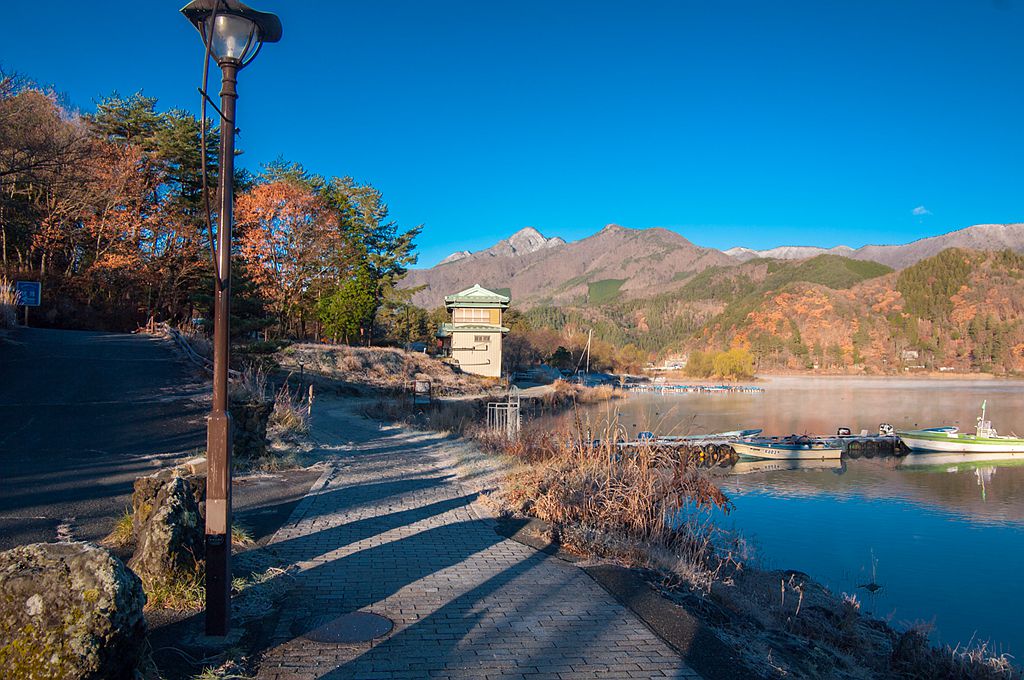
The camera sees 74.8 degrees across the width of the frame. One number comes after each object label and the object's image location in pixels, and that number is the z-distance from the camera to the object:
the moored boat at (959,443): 31.62
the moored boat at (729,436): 28.52
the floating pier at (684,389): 70.93
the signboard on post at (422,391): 30.43
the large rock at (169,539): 4.52
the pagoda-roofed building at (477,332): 50.88
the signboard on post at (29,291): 23.94
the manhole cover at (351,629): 4.11
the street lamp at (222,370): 3.95
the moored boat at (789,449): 27.80
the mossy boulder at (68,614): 2.62
